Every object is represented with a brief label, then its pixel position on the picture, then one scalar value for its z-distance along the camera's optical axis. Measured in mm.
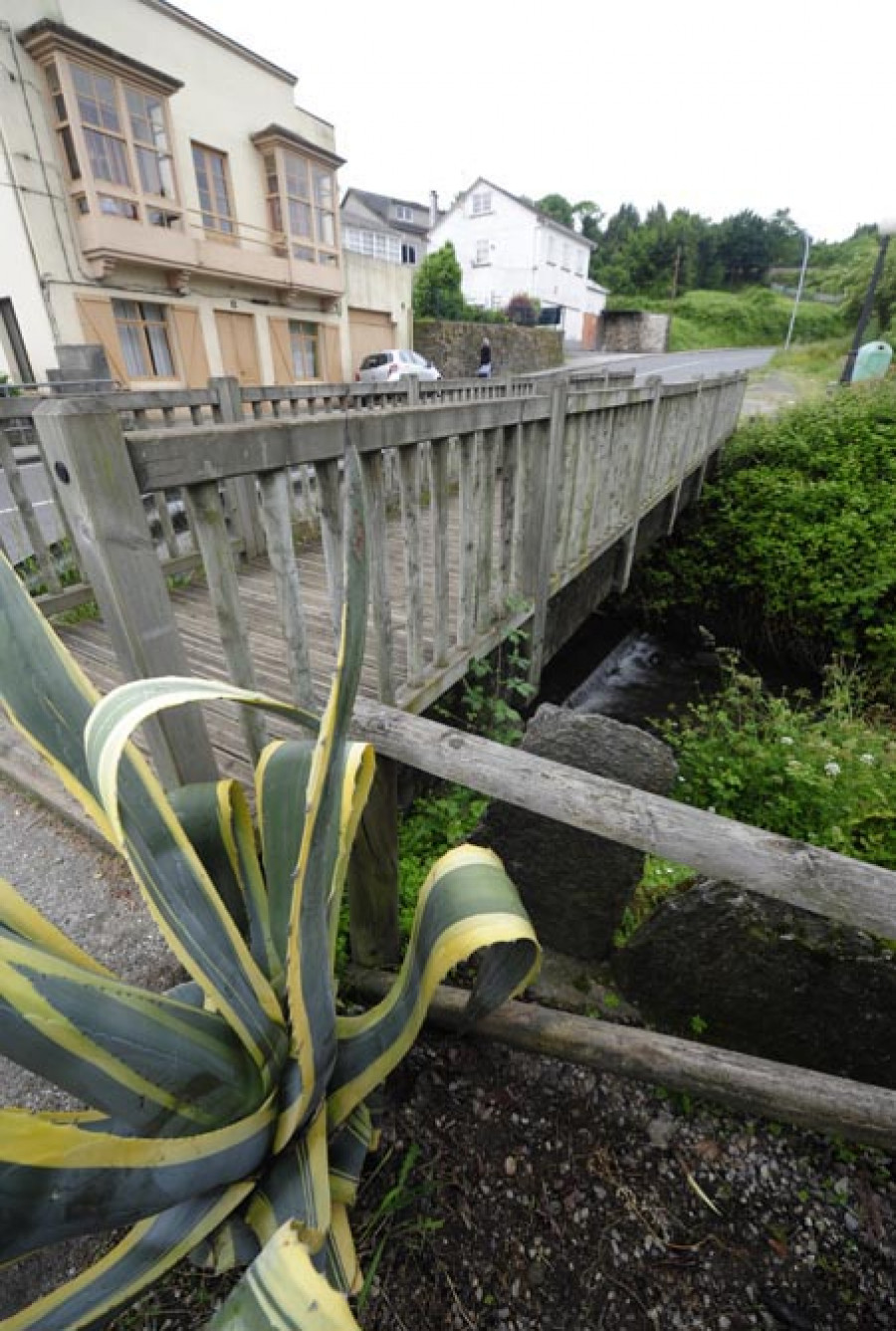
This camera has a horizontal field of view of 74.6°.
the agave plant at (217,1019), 633
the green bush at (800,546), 6812
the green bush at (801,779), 2520
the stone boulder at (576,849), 1743
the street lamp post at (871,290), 9086
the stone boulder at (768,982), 1521
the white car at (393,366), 16344
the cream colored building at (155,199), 10125
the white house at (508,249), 31297
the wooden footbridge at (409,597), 1110
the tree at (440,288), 22141
